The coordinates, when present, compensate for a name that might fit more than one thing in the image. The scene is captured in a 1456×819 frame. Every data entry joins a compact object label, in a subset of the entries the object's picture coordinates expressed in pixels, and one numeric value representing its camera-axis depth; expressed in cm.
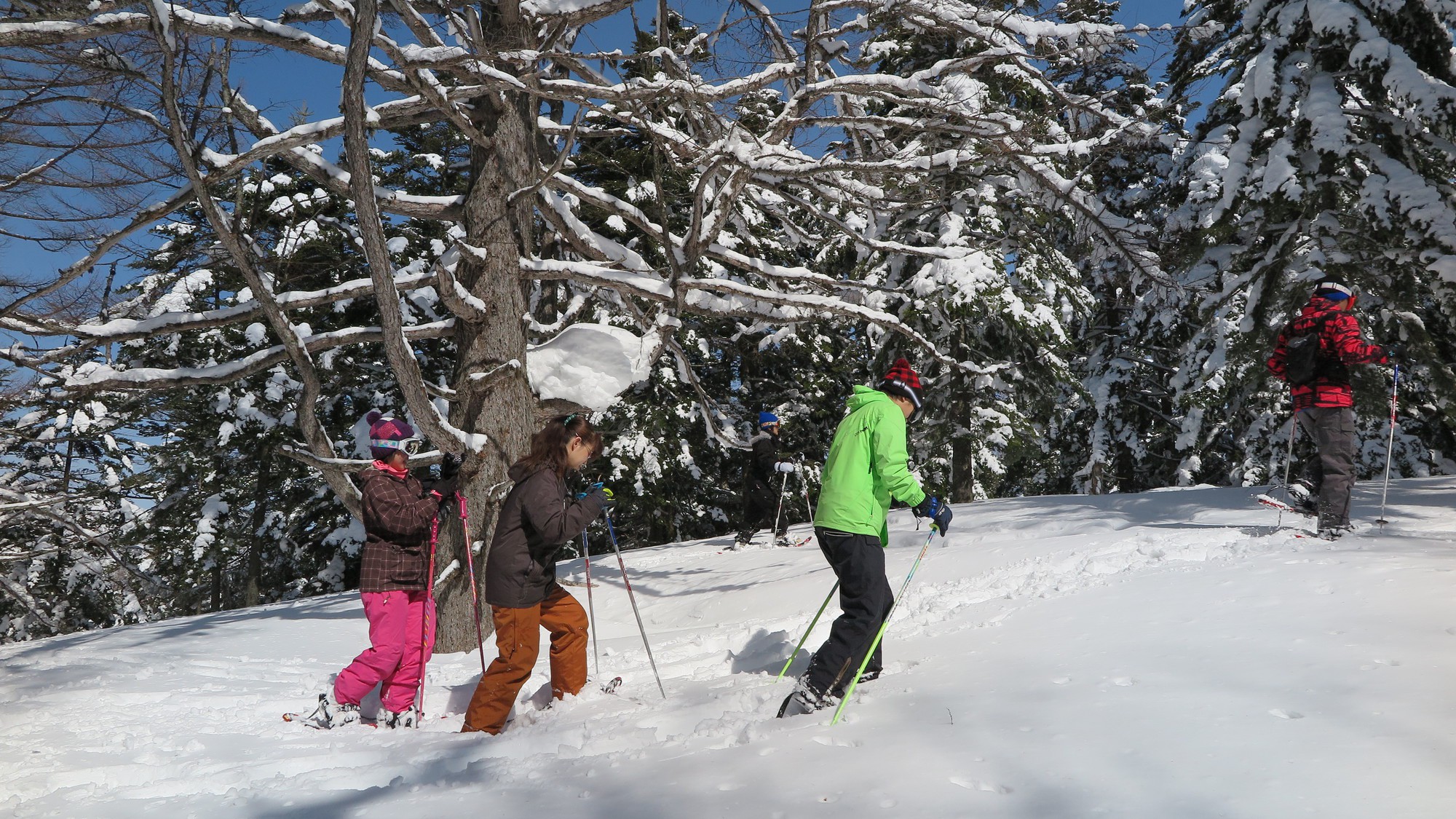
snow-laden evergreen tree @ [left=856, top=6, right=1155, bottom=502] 732
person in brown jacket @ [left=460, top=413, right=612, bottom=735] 469
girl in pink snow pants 504
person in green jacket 420
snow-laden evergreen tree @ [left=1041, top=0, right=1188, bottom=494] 1914
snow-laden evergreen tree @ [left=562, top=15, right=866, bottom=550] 1473
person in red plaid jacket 682
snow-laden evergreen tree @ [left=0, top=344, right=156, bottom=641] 794
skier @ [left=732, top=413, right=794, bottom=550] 1171
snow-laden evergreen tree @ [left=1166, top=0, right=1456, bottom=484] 845
